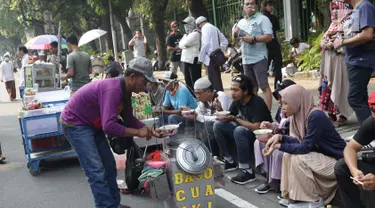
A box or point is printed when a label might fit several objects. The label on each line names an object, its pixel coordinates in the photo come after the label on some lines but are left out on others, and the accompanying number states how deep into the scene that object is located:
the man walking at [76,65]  7.30
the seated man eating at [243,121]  4.54
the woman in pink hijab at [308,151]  3.63
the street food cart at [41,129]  5.72
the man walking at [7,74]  14.39
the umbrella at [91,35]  14.67
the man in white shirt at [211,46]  7.31
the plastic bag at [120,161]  5.40
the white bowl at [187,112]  4.96
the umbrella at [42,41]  13.61
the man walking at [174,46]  9.89
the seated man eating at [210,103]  5.15
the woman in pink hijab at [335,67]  5.35
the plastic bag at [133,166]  4.41
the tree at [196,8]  12.18
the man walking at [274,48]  8.12
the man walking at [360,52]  4.25
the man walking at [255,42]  6.11
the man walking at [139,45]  14.80
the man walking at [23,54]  12.30
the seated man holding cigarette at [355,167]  3.04
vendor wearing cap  3.50
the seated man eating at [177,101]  5.50
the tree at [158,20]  17.37
